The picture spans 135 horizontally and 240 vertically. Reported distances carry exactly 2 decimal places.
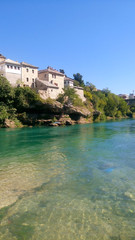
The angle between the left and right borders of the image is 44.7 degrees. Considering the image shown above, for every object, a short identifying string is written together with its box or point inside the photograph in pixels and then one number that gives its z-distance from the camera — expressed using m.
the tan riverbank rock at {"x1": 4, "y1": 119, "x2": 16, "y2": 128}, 38.46
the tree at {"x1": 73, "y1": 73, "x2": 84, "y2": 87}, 104.70
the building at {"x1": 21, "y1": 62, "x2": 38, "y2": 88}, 46.50
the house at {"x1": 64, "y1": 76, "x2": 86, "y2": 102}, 63.22
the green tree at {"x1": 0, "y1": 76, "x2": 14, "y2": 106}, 38.03
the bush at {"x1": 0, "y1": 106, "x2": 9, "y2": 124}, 37.67
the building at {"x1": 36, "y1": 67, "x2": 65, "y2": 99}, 46.01
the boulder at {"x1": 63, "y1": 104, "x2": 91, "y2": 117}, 49.09
